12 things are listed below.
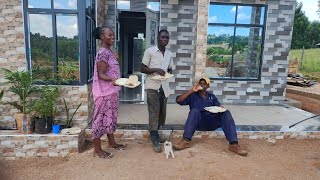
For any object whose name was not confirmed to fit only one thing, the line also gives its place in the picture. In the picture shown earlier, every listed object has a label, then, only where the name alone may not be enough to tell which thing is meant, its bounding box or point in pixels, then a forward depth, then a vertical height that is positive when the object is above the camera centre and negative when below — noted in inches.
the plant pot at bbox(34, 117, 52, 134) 132.3 -38.8
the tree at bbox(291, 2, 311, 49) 959.0 +106.2
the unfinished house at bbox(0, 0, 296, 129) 167.6 +13.0
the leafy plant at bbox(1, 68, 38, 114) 131.9 -18.6
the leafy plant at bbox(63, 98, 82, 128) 145.9 -38.1
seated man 132.6 -33.5
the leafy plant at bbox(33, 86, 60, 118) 135.0 -27.4
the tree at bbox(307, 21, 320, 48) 943.7 +97.2
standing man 130.2 -13.8
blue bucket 133.6 -40.9
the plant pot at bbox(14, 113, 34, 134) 132.3 -37.8
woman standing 116.0 -17.8
